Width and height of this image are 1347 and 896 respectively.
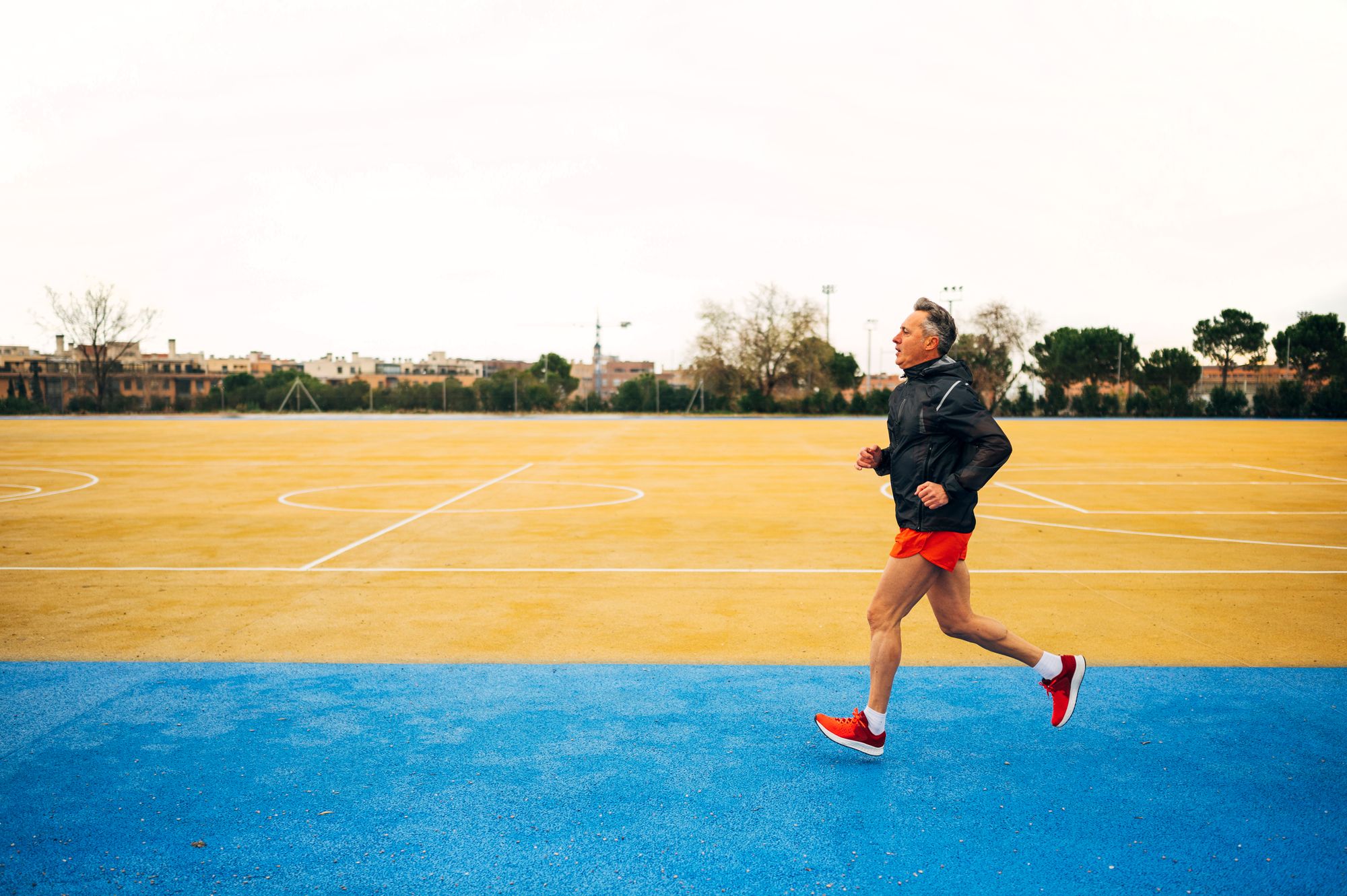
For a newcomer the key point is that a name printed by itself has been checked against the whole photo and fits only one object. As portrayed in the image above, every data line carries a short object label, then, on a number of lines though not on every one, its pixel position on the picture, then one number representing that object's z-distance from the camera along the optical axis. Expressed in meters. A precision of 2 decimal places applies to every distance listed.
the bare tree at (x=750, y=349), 64.19
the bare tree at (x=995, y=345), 75.81
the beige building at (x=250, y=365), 136.50
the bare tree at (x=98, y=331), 62.16
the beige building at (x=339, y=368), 138.50
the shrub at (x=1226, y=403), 56.44
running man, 4.08
